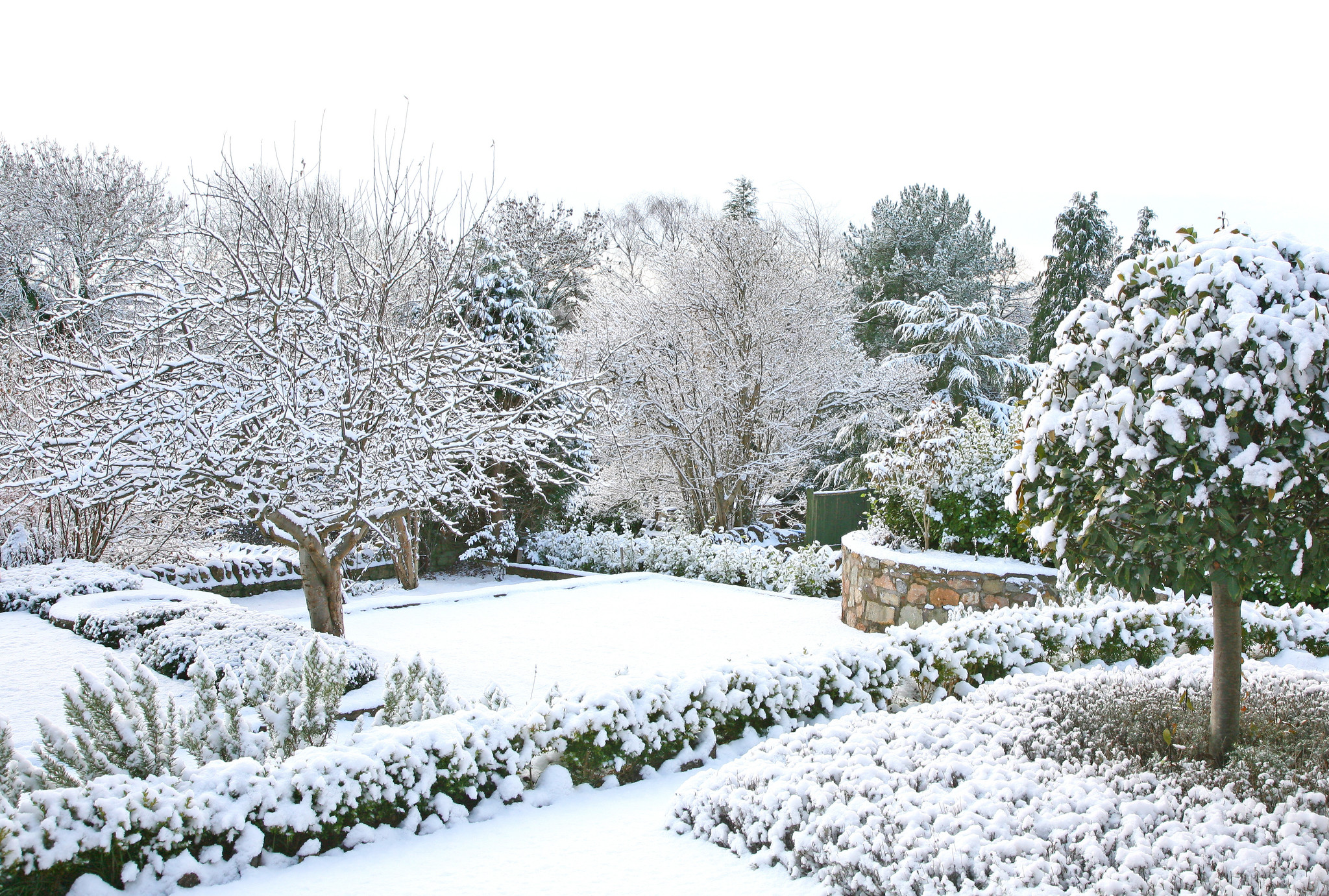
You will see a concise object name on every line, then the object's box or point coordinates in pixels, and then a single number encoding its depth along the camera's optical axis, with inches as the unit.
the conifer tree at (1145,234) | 874.8
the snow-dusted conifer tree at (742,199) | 889.5
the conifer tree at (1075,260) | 807.7
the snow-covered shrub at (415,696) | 161.0
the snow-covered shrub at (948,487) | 305.9
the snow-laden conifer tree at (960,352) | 728.3
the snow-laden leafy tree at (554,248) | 795.4
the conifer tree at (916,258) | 831.7
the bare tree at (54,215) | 690.2
